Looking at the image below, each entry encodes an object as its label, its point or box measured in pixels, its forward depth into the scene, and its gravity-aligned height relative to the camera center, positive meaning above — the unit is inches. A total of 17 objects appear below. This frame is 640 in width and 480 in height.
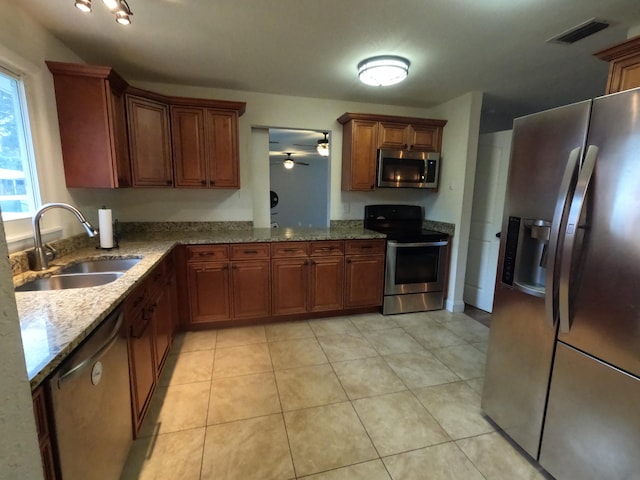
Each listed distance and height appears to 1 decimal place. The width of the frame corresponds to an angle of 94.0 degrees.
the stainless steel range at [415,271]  128.6 -32.7
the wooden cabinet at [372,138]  129.3 +25.5
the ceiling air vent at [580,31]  73.6 +42.9
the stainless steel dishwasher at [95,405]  37.5 -31.6
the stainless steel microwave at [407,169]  132.3 +12.4
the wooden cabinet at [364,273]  125.8 -32.6
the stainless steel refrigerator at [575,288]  45.4 -15.5
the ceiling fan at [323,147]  176.1 +28.4
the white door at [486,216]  130.8 -8.4
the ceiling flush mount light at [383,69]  92.9 +39.8
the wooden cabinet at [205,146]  112.0 +18.1
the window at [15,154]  69.7 +8.8
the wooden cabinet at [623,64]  61.8 +28.7
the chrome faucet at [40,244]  65.4 -12.0
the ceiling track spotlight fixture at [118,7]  60.1 +37.9
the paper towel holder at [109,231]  88.4 -12.2
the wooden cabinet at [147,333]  62.7 -34.8
